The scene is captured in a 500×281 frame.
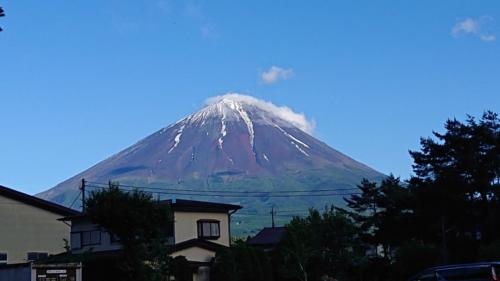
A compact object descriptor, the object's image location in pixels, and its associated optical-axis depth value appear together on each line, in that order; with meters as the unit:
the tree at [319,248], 43.12
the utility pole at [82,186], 56.22
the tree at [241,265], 43.12
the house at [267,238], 59.34
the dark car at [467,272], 21.59
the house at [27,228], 46.59
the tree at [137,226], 32.00
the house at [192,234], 45.28
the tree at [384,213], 52.39
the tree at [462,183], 42.88
